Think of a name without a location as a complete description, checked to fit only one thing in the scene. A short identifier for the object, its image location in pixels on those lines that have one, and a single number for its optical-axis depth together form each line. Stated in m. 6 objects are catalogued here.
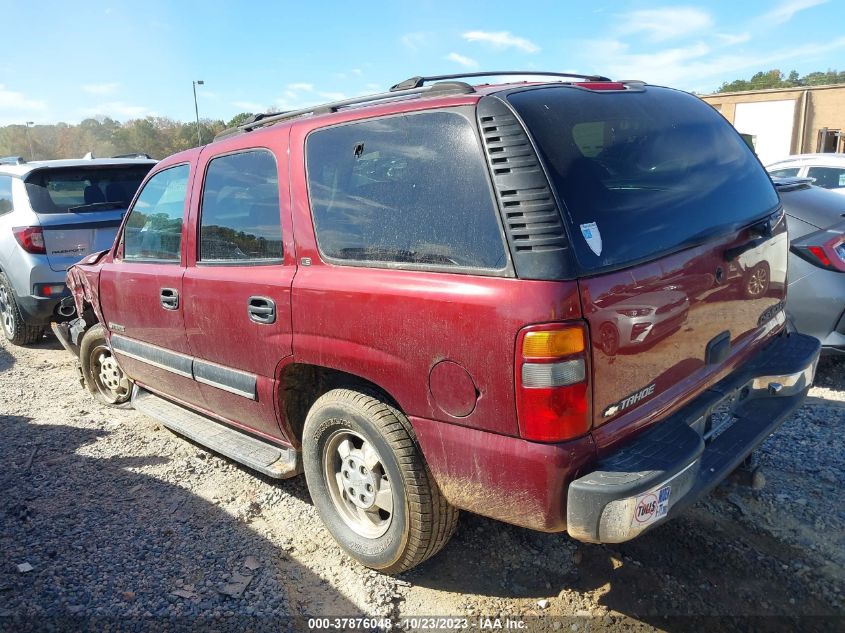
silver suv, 6.10
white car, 8.47
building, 29.73
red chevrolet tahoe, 2.01
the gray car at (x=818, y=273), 4.33
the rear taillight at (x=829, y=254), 4.33
